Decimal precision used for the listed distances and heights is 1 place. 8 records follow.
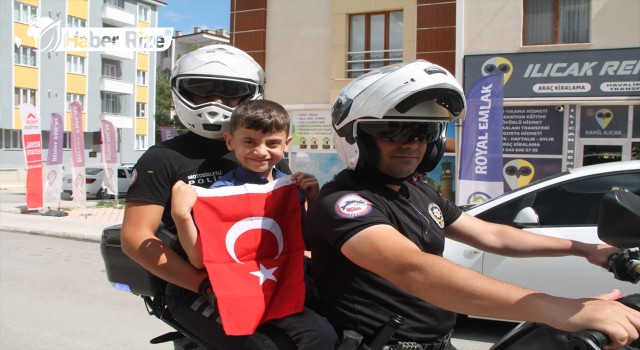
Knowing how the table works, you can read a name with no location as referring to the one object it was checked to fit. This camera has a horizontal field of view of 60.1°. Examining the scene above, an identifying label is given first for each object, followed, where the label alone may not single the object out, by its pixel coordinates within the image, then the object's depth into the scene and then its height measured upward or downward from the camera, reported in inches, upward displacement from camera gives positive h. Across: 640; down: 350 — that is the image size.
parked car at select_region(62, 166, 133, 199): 855.1 -63.9
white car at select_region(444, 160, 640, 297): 180.2 -24.5
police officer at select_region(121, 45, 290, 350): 84.3 -4.2
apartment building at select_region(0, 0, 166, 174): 1459.2 +189.3
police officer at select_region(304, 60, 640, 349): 61.7 -10.6
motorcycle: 57.2 -17.8
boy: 78.2 -3.6
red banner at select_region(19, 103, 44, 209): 595.2 -8.2
